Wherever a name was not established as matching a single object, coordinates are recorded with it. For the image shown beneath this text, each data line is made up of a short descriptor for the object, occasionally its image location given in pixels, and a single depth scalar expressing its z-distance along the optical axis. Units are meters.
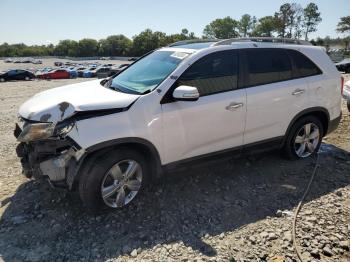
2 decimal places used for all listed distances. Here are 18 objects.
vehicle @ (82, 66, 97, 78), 37.28
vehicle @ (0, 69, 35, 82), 30.25
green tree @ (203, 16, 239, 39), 113.41
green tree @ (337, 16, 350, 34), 66.46
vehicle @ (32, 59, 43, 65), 83.38
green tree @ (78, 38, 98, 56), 129.62
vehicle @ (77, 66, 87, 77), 38.90
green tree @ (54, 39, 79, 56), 129.75
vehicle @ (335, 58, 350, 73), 26.61
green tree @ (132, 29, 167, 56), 110.31
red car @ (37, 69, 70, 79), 34.88
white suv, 3.37
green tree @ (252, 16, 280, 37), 89.81
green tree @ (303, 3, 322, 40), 91.25
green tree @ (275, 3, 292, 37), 89.19
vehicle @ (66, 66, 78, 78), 37.14
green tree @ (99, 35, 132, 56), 120.81
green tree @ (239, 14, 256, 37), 113.50
